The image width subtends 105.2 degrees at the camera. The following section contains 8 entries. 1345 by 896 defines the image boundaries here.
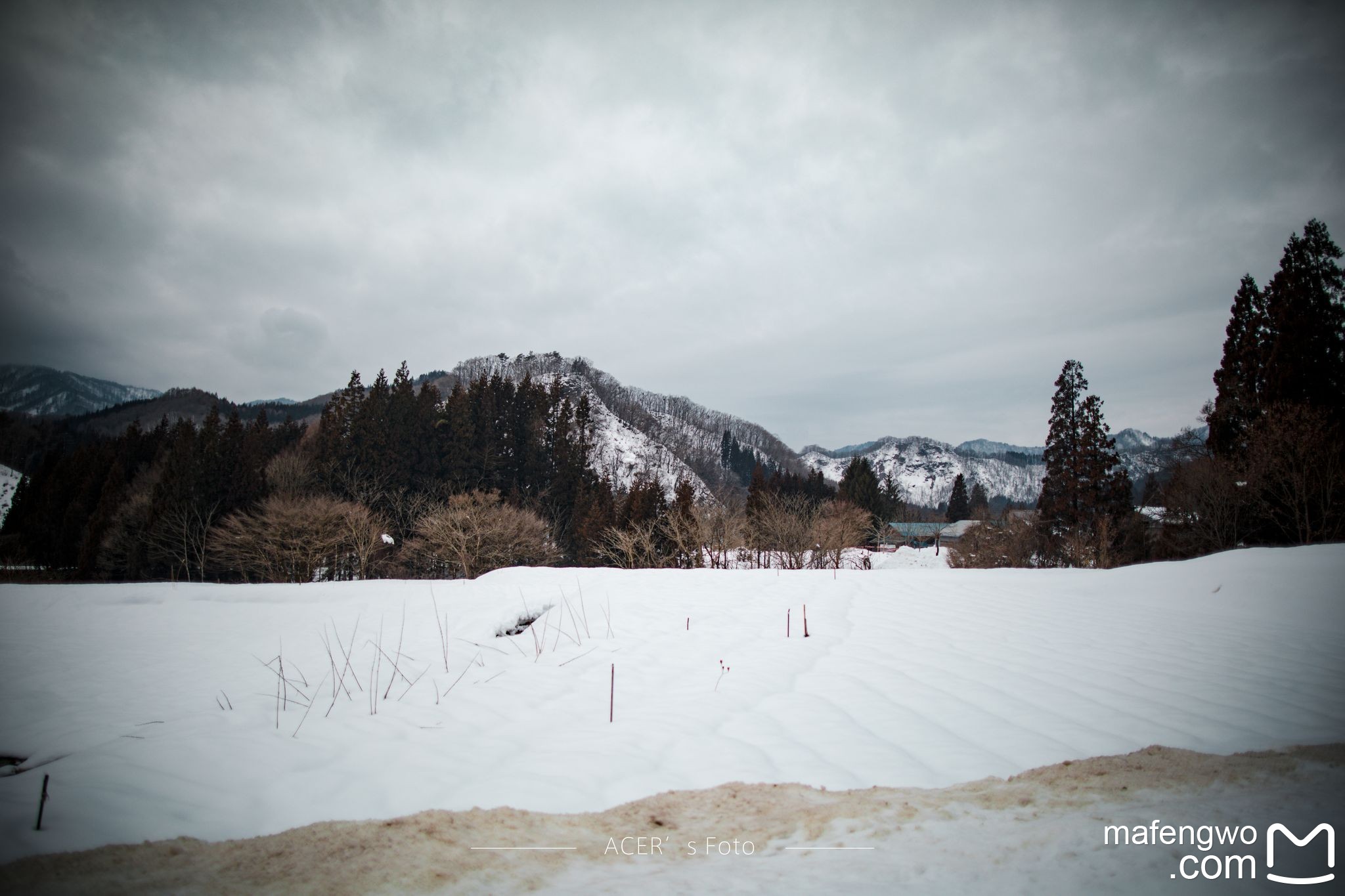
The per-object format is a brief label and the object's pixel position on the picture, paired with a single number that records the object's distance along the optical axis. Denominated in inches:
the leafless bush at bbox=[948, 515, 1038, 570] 1108.5
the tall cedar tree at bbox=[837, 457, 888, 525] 2650.1
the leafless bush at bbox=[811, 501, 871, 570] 1143.0
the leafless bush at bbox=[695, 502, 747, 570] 1170.0
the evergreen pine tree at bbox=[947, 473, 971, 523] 3388.3
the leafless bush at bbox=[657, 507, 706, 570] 1182.9
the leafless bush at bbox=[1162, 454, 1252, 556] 776.9
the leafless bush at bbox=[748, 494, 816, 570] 1190.9
